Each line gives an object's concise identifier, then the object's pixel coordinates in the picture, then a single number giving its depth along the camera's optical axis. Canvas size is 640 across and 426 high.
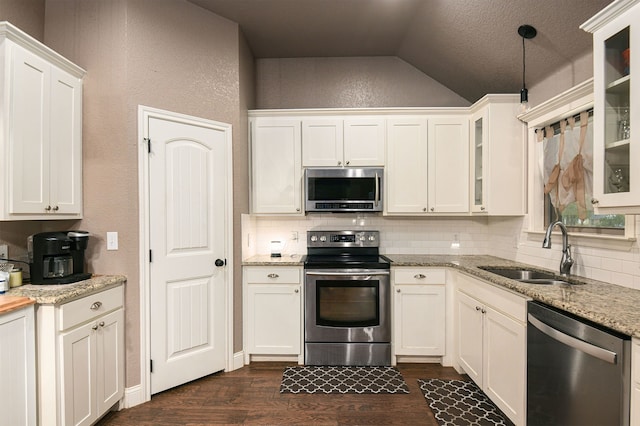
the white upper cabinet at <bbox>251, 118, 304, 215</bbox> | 3.44
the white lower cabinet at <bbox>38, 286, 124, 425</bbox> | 1.86
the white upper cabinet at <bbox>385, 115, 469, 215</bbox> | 3.43
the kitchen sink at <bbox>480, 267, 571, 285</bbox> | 2.40
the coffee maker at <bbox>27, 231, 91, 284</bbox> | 2.10
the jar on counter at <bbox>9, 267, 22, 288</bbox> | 2.04
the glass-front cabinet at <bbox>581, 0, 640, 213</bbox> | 1.54
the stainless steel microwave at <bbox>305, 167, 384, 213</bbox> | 3.38
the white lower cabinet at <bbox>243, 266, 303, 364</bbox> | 3.15
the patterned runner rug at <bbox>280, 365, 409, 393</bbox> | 2.71
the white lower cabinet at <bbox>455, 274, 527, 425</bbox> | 2.06
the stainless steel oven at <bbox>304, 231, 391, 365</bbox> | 3.11
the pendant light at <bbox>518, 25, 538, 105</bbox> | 2.47
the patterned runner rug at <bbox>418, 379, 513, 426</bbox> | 2.30
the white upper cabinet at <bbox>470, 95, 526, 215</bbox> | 3.04
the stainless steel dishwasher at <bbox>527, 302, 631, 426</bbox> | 1.36
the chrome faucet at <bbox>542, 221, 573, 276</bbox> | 2.34
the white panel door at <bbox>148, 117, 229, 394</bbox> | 2.60
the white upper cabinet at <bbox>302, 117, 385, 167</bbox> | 3.45
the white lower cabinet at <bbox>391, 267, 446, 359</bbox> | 3.13
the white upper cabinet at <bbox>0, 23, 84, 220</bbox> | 1.89
